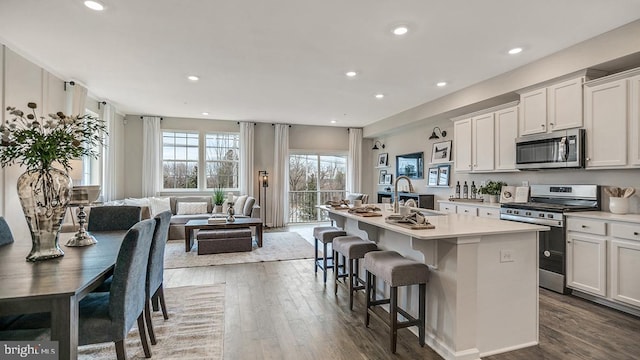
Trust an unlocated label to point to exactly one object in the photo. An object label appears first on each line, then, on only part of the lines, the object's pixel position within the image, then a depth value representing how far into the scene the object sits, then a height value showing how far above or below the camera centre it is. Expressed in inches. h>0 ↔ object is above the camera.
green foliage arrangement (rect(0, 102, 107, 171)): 70.1 +8.4
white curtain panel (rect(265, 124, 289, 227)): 307.6 +2.5
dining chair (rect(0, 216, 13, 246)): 87.9 -17.2
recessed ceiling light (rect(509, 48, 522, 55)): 131.4 +58.8
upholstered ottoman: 197.6 -42.1
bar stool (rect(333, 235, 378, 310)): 113.4 -27.9
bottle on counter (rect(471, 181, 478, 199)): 203.9 -6.8
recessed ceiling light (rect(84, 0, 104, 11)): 98.1 +58.6
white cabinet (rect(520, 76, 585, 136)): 130.7 +35.2
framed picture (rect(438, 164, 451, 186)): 228.5 +5.1
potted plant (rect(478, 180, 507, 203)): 184.5 -5.8
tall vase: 71.6 -7.1
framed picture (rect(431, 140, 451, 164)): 226.8 +22.4
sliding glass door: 327.0 -2.7
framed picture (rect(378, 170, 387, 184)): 320.9 +4.5
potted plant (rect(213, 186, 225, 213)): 264.1 -19.7
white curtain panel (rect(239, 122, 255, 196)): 297.1 +20.9
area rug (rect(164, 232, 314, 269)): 179.0 -49.8
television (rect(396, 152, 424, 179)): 259.7 +14.3
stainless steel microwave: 129.5 +14.9
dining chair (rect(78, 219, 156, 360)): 63.7 -29.5
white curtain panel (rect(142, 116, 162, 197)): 274.8 +22.2
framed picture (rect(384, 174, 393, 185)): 306.3 +1.2
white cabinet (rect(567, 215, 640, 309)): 106.0 -29.6
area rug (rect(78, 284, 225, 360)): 84.1 -50.1
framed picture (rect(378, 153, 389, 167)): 313.2 +22.4
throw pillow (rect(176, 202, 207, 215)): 261.6 -26.1
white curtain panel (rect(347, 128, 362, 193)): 332.2 +20.3
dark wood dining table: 51.5 -20.2
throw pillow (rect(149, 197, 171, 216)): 254.1 -22.3
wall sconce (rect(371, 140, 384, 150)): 333.9 +39.6
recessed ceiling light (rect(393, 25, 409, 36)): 113.5 +58.9
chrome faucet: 112.3 -9.6
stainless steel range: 128.4 -16.5
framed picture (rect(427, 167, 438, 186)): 239.7 +2.9
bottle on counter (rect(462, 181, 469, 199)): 210.7 -7.5
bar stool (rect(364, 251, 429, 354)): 84.0 -28.5
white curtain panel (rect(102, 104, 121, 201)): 227.1 +16.3
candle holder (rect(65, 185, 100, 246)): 89.0 -18.5
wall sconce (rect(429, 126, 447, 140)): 232.4 +37.3
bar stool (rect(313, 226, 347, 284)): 142.0 -27.0
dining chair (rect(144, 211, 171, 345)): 87.8 -26.8
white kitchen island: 80.7 -30.5
